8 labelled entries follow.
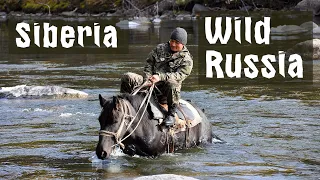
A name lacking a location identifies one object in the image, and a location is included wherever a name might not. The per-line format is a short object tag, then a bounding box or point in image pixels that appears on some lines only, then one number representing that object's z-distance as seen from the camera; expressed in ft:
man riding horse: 44.19
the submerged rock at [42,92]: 77.20
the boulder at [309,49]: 109.60
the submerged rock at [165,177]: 36.83
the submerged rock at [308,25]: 181.74
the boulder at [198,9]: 313.98
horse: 39.78
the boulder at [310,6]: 255.13
